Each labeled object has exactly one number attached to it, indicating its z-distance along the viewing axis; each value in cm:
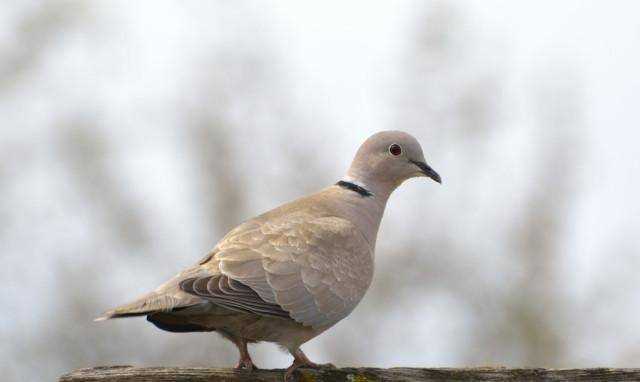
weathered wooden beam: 812
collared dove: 937
